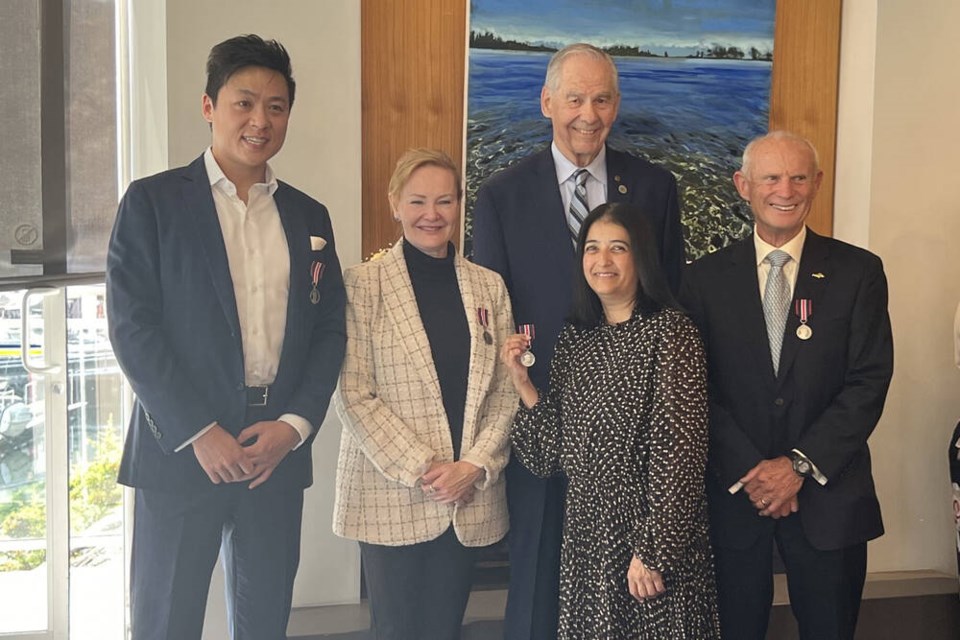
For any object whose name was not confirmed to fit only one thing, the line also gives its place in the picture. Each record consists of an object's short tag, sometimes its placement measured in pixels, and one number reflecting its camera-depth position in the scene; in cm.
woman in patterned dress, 198
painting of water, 334
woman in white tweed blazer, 210
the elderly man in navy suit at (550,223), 231
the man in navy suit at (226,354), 198
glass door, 274
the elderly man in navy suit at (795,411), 217
